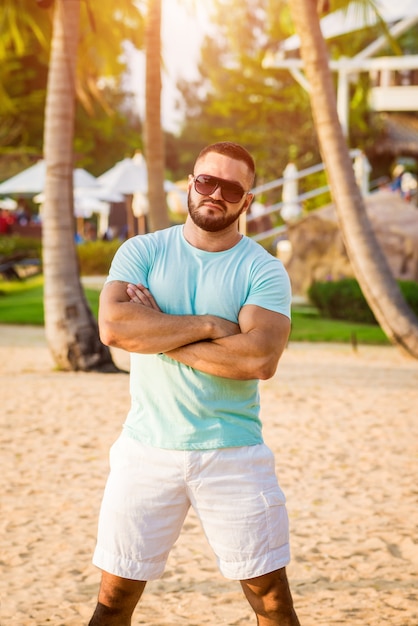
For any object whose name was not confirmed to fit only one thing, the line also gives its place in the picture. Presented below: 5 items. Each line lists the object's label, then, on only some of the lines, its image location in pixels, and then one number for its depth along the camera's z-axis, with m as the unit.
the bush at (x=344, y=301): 16.38
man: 3.14
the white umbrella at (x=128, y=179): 27.19
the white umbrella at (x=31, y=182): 28.12
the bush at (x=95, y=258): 25.28
